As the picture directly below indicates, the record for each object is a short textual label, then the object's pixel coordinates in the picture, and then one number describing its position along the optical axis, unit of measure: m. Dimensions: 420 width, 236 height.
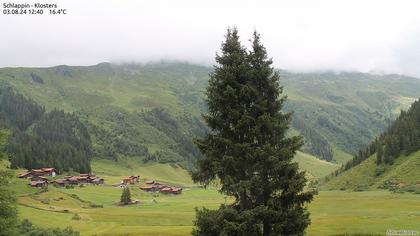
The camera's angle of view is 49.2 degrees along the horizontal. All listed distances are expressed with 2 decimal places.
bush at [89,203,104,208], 164.12
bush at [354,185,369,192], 174.57
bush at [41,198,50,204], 152.95
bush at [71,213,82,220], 117.38
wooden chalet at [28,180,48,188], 191.65
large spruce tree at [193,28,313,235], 30.42
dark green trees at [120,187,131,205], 172.62
